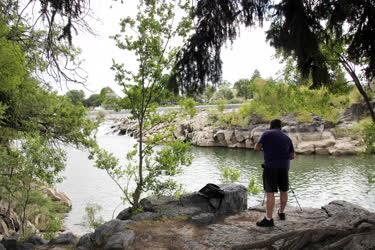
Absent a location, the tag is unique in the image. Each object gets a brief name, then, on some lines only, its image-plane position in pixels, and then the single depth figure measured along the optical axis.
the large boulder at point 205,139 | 41.72
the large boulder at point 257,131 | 38.22
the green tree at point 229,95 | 70.56
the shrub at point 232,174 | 12.15
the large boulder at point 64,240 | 6.60
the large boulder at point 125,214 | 7.60
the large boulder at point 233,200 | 7.63
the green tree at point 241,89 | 66.99
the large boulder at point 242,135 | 39.66
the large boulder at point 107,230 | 6.13
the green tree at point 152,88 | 7.73
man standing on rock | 6.39
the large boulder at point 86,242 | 6.14
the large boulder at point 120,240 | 5.86
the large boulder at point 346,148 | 31.69
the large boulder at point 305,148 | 33.48
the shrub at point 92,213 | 13.95
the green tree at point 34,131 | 10.77
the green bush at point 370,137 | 9.10
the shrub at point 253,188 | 11.56
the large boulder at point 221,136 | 41.28
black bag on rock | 7.62
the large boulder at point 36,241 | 6.84
